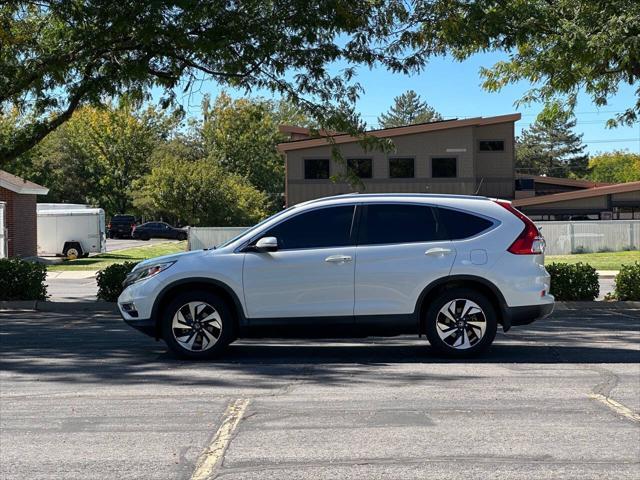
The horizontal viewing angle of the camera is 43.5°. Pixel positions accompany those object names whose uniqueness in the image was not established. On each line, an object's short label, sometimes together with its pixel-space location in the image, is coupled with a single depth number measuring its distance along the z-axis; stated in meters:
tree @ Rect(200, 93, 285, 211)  70.12
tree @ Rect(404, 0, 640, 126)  14.09
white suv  8.65
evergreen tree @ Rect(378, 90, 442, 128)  109.44
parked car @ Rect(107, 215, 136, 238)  63.16
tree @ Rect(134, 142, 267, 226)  47.44
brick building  31.69
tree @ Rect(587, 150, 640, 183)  115.52
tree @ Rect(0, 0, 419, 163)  13.68
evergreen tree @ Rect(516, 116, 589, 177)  96.44
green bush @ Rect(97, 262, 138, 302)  15.05
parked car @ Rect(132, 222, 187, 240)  61.44
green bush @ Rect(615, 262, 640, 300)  14.79
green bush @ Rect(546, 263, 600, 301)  14.87
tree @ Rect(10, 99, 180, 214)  67.62
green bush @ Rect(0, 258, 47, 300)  15.50
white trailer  35.53
